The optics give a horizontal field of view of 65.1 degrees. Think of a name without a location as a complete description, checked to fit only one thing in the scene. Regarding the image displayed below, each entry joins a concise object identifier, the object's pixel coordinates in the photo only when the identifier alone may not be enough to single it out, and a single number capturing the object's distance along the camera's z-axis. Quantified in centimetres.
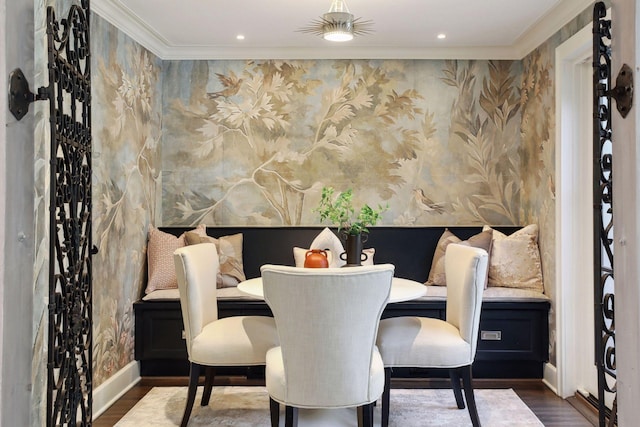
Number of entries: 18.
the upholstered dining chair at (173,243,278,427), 275
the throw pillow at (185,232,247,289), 398
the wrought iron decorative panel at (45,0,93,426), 123
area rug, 292
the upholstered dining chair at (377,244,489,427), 271
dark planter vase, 297
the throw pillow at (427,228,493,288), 391
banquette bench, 363
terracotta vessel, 277
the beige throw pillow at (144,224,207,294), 384
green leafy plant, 289
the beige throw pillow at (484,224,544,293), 378
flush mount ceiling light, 288
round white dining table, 266
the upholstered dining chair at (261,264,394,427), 207
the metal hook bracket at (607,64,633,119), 87
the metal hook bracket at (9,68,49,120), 83
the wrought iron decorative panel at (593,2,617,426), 126
